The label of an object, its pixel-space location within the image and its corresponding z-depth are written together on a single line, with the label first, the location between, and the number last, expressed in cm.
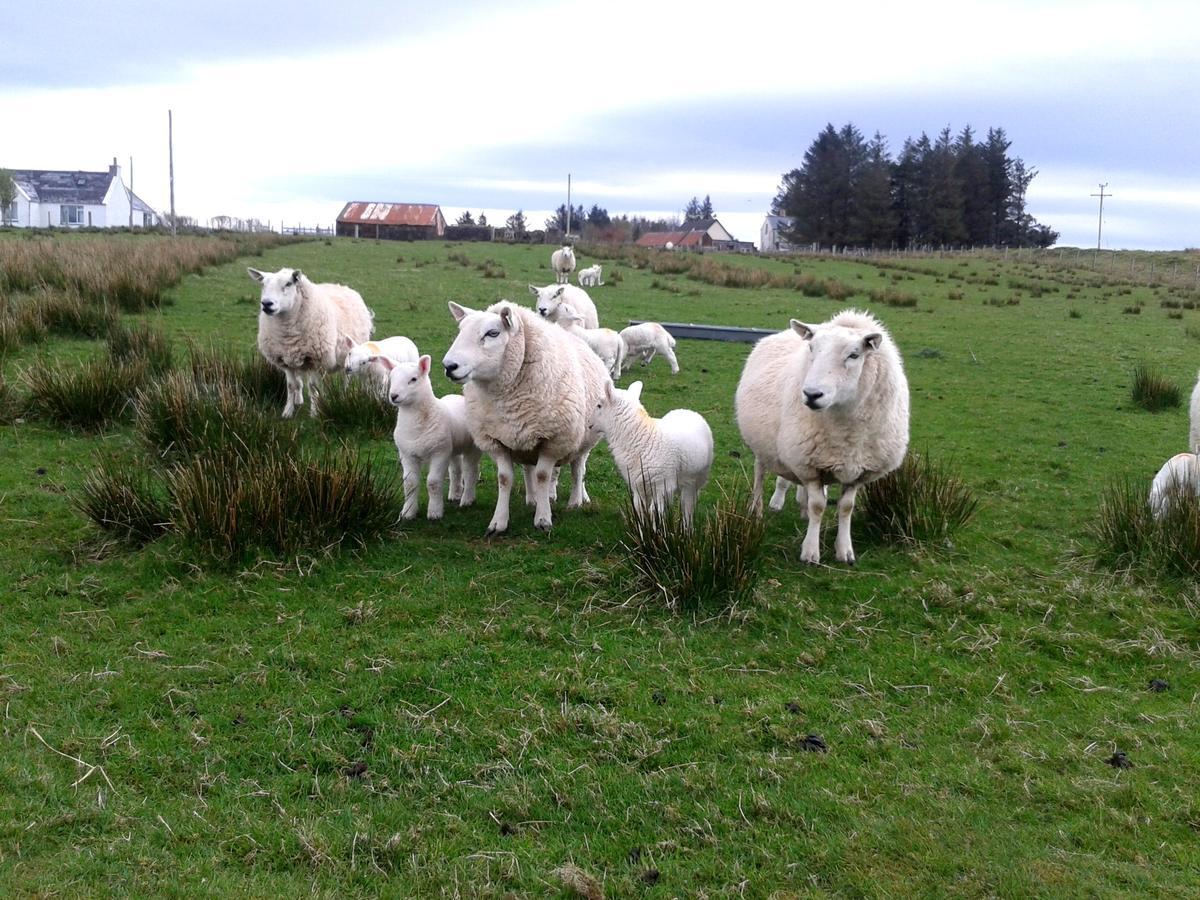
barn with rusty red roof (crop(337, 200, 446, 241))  6869
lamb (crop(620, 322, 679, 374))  1308
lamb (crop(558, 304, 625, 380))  1192
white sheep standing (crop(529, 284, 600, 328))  1219
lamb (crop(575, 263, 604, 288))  2431
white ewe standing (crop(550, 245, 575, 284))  2550
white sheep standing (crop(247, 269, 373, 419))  955
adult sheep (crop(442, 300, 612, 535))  615
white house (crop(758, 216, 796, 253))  7687
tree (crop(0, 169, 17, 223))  6266
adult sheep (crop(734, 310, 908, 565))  564
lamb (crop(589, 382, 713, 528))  611
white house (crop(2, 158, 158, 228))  7150
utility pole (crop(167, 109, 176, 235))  4653
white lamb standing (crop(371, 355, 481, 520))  627
